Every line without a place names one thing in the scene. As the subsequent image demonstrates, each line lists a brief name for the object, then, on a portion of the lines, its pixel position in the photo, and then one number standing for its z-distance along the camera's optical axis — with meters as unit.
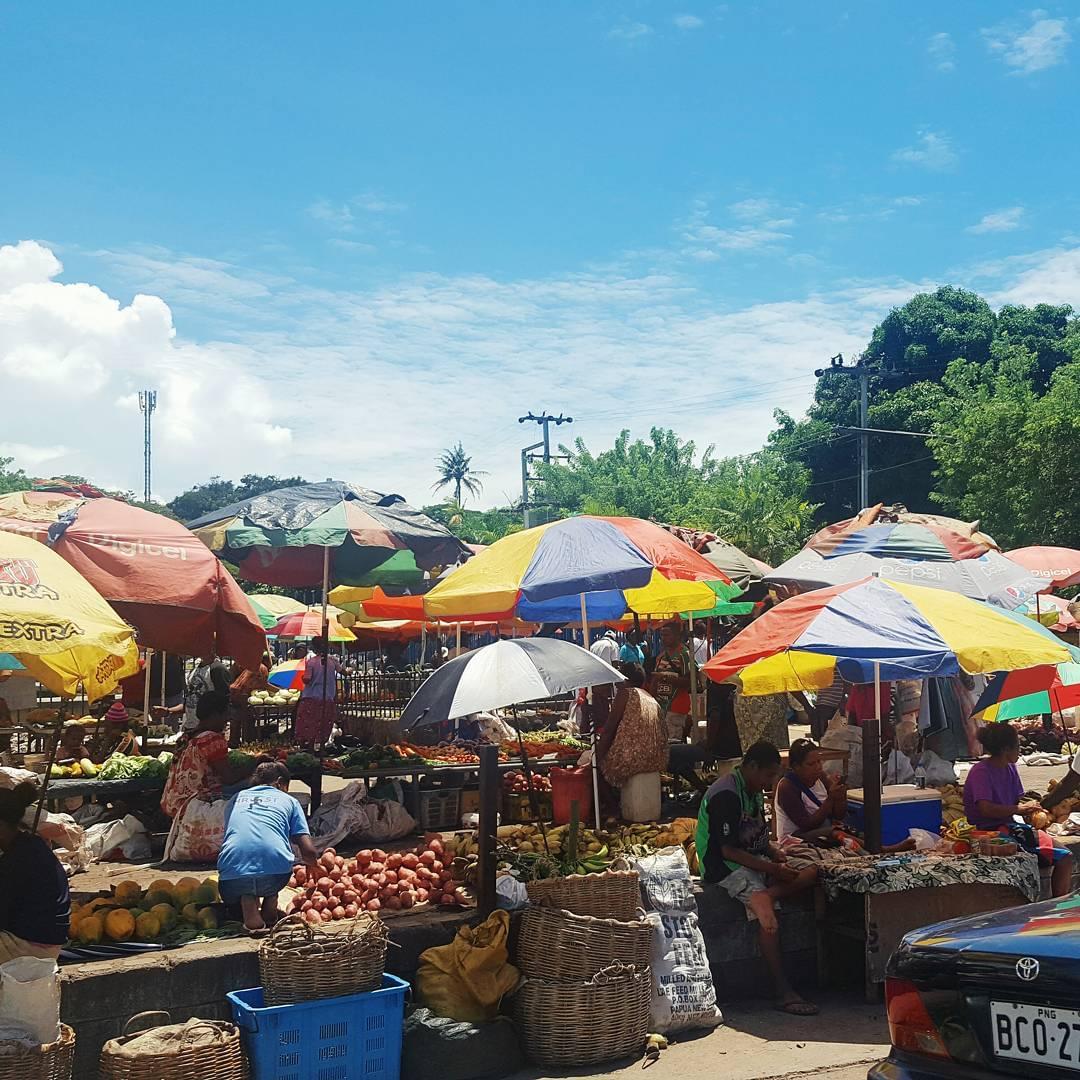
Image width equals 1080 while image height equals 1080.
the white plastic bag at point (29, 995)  5.05
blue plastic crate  5.59
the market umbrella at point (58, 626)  5.08
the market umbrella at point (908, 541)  10.39
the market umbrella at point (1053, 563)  14.97
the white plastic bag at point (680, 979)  6.78
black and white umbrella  7.12
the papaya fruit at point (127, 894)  6.83
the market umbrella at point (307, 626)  19.97
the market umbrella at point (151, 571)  7.46
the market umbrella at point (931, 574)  9.53
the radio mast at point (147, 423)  86.12
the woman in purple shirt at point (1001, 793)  7.93
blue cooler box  8.25
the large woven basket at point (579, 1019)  6.34
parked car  3.34
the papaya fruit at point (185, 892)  6.92
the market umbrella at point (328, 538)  10.16
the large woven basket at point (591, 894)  6.55
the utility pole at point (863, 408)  34.96
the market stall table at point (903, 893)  7.15
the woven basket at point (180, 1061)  5.21
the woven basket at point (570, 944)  6.42
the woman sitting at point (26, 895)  5.30
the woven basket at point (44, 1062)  4.98
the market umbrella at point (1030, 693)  9.30
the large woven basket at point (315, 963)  5.75
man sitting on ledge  7.23
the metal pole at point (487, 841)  6.63
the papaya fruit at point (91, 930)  6.30
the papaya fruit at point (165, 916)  6.54
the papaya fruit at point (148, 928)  6.40
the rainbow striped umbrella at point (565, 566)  8.56
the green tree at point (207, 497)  86.31
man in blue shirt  6.67
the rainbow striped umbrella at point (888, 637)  6.85
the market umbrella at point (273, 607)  20.36
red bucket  9.89
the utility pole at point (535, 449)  61.31
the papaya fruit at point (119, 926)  6.35
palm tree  99.12
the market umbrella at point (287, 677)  20.66
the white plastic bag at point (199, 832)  9.09
